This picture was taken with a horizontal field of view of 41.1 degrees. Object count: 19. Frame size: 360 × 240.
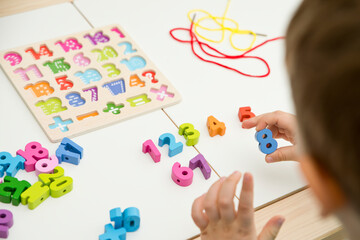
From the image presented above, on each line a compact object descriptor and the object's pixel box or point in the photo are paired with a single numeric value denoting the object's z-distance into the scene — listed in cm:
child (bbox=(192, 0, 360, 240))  39
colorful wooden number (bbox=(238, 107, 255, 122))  108
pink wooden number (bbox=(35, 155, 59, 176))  92
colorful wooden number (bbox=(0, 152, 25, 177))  91
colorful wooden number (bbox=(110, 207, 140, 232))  84
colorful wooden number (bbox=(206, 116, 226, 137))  103
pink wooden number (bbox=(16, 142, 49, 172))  93
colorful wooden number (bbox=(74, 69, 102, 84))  115
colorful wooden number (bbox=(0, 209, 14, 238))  81
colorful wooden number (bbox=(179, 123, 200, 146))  101
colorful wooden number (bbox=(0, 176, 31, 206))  86
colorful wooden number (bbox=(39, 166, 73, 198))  88
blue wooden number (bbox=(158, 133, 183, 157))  98
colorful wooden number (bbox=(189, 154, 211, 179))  95
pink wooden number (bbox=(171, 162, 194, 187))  92
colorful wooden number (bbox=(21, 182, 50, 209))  86
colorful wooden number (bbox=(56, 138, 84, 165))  94
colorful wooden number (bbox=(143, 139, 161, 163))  96
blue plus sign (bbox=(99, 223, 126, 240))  82
